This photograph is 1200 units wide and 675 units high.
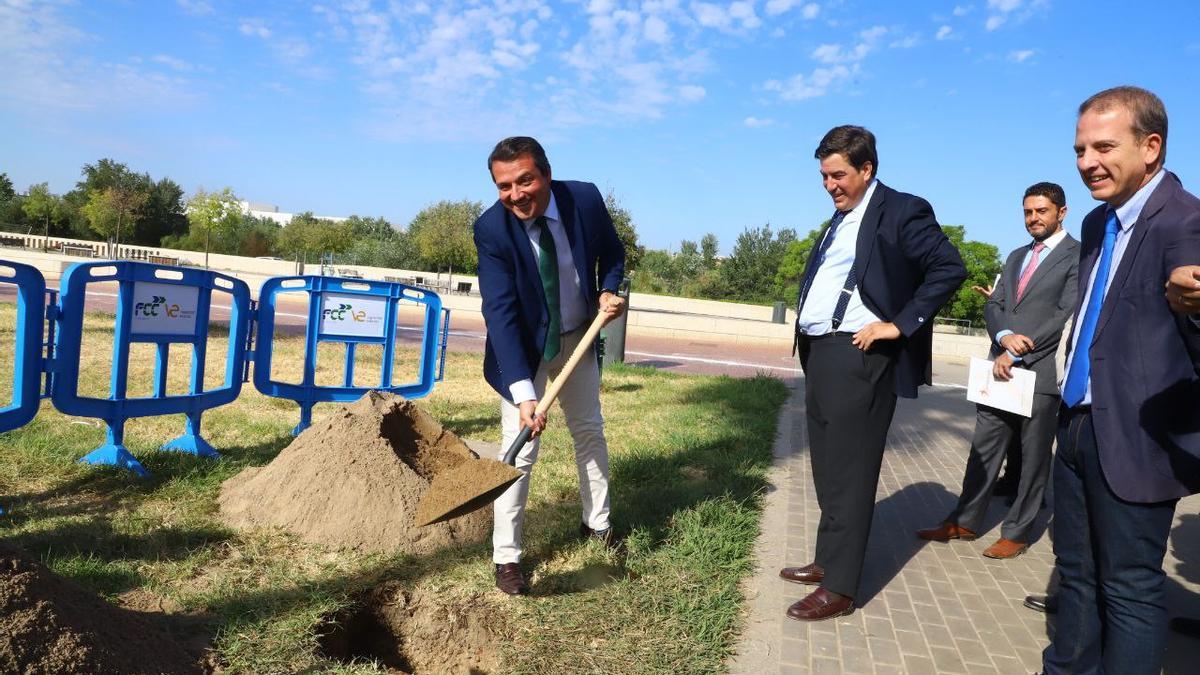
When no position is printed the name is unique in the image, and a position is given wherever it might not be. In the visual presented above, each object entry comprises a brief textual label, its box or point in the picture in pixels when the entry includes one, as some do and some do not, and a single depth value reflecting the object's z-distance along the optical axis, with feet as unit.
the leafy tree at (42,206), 157.58
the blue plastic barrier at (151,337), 14.85
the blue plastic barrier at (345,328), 19.04
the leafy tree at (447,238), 143.54
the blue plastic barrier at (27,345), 13.62
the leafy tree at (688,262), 181.68
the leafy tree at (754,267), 173.17
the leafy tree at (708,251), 188.24
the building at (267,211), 384.06
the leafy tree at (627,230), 129.08
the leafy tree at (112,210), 144.97
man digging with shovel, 10.68
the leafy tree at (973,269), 153.99
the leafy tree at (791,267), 168.17
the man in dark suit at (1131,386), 7.44
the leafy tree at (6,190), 172.06
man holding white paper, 14.02
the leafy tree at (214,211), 130.72
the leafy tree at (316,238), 141.38
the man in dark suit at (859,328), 10.71
